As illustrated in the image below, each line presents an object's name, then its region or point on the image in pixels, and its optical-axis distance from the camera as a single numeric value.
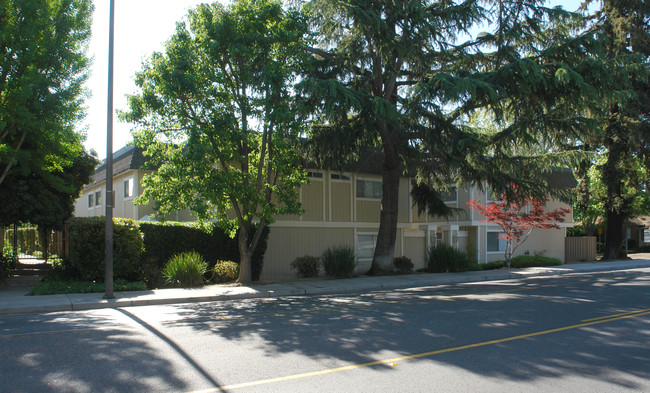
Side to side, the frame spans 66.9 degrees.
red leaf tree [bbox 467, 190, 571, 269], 23.67
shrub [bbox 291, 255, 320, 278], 20.00
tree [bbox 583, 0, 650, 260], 27.66
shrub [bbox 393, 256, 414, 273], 21.74
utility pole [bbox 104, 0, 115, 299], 13.04
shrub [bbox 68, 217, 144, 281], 15.31
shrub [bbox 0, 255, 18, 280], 15.94
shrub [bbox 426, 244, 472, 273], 22.27
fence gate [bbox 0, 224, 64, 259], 23.78
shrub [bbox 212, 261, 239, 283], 17.55
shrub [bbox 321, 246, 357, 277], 19.84
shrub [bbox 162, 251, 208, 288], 16.17
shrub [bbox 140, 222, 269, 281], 16.98
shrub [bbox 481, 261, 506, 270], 24.55
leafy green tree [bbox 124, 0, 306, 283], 14.60
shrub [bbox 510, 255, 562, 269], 25.83
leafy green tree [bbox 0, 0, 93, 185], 13.73
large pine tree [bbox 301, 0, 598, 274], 16.09
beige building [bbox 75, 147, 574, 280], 21.84
